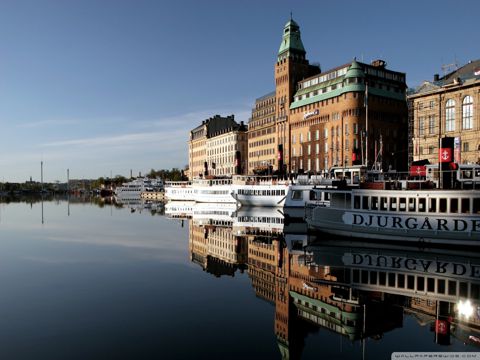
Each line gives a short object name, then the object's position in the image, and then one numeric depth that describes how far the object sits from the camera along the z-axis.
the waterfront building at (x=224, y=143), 172.00
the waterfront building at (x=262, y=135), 148.14
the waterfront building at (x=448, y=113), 77.12
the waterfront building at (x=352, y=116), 109.69
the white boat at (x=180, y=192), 146.25
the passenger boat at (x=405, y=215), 39.03
